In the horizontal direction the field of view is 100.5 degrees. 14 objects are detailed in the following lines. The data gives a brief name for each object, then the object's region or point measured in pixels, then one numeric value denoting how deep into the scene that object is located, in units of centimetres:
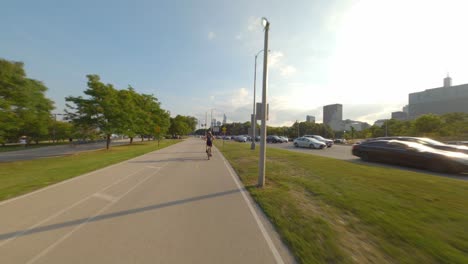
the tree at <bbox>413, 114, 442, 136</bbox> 3778
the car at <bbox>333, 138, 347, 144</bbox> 4196
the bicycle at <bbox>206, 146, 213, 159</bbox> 1393
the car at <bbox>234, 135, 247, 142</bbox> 4862
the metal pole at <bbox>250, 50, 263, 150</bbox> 1962
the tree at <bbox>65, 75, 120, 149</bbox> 2245
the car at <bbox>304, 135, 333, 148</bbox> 2639
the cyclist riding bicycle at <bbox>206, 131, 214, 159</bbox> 1379
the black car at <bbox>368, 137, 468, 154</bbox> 1112
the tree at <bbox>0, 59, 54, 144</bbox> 1234
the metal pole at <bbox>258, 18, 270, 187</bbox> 660
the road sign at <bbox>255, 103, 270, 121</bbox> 718
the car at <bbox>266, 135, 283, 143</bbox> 3959
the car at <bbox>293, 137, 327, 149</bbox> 2325
